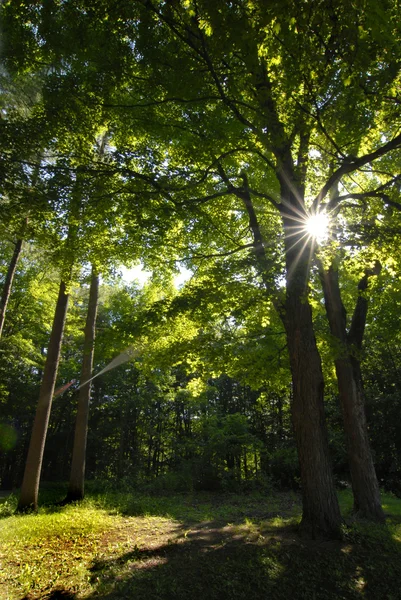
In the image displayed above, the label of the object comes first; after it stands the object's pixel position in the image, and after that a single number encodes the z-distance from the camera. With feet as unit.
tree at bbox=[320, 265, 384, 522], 25.05
